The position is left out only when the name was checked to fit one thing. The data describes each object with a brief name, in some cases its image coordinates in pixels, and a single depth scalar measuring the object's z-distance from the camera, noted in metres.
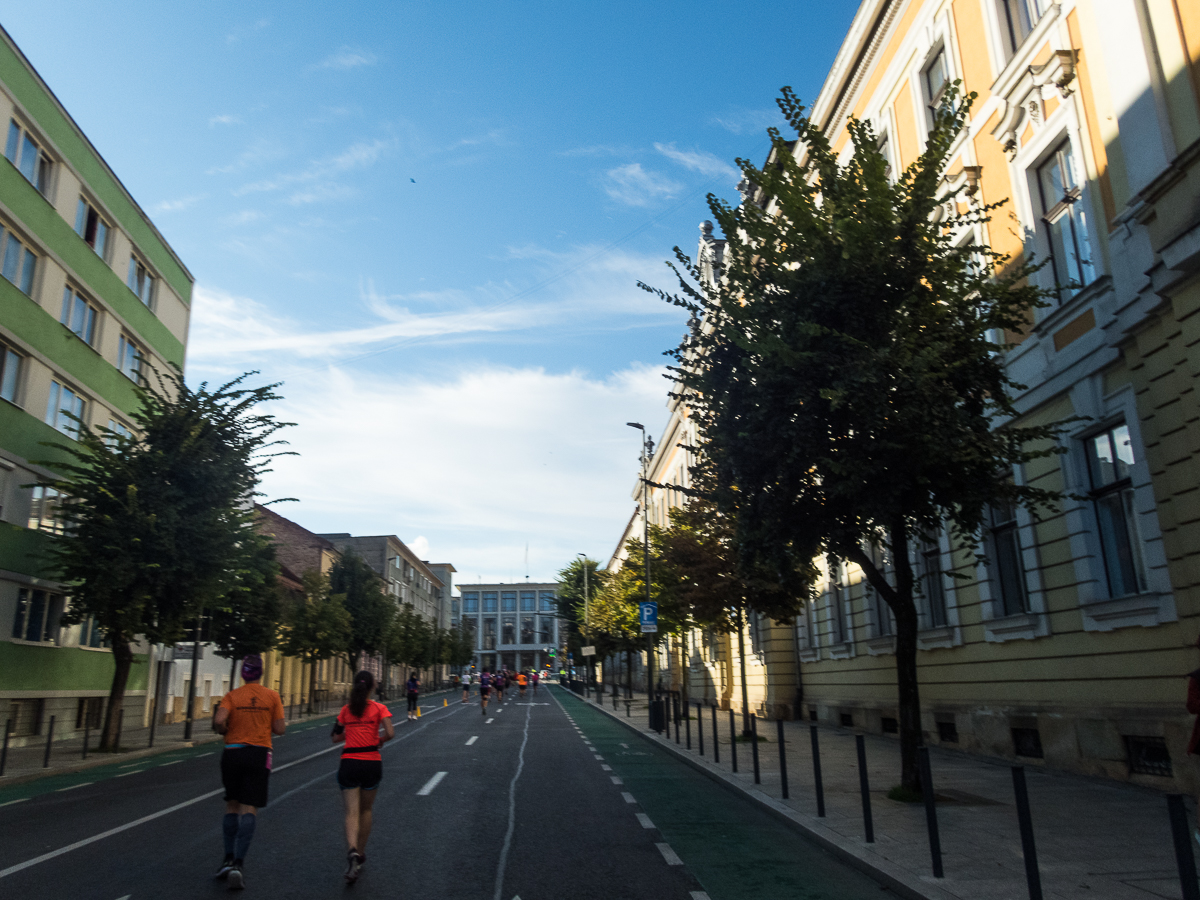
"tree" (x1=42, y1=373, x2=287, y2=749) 21.36
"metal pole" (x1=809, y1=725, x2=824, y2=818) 9.71
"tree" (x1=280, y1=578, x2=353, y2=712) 41.03
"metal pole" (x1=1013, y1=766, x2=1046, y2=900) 5.55
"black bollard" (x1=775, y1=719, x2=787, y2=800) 11.15
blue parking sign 26.88
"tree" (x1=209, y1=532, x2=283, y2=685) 31.33
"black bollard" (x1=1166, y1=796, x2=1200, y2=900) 4.08
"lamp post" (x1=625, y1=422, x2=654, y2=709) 29.85
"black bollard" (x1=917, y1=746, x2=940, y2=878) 6.75
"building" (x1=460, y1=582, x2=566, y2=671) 158.38
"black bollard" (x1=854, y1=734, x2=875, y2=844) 8.23
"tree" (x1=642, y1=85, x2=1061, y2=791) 10.43
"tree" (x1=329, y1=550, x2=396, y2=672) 56.19
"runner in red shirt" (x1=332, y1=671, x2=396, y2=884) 7.49
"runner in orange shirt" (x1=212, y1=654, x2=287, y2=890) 7.32
